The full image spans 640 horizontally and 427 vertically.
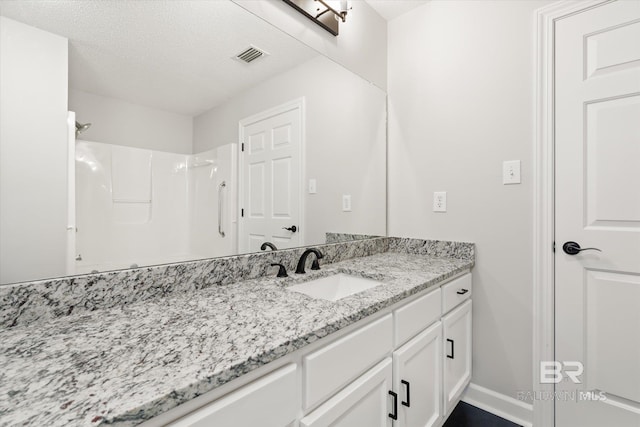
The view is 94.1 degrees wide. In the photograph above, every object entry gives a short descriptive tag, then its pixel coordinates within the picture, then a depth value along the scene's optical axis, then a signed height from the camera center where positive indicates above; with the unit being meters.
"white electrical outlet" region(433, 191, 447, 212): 1.82 +0.08
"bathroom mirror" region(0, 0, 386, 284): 0.80 +0.26
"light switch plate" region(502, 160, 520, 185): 1.56 +0.22
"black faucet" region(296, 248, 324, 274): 1.38 -0.21
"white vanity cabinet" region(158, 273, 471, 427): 0.63 -0.47
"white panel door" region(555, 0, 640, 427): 1.30 +0.00
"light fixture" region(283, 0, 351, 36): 1.51 +1.08
